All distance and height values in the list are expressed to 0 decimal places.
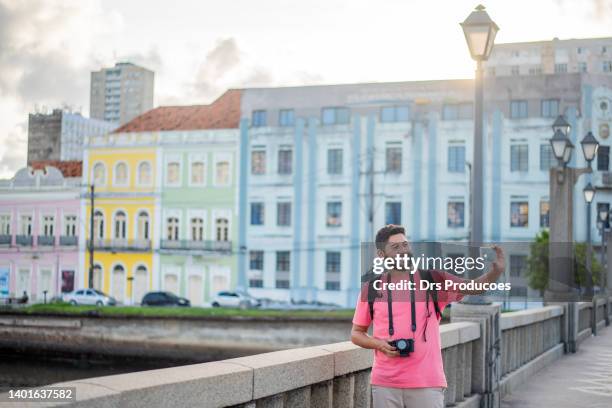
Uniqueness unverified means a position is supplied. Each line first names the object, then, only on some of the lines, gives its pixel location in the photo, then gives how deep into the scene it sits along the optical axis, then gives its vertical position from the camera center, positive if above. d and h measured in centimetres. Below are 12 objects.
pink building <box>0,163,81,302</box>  5997 -27
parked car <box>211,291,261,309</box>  5261 -384
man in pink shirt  595 -64
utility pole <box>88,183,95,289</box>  5581 -15
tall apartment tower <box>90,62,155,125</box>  18534 +2826
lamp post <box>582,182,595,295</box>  2795 +132
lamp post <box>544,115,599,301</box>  1881 +44
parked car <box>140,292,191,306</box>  5281 -391
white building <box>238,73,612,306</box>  5278 +400
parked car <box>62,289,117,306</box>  5400 -399
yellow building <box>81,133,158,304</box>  5844 +88
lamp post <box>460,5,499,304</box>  1103 +223
